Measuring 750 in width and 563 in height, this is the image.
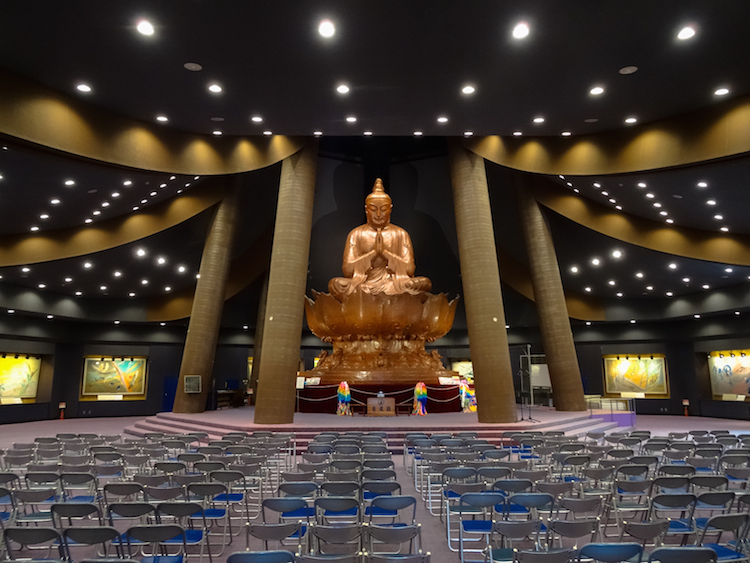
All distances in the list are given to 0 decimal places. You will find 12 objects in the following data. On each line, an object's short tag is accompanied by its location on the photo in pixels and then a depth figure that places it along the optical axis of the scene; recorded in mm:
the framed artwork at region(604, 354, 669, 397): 22766
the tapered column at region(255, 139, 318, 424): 12578
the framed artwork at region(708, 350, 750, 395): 19797
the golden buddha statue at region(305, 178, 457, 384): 17281
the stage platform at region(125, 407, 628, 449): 11852
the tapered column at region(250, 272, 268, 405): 21188
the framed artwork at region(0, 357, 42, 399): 19797
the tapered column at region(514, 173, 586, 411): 16328
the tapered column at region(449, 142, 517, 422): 12719
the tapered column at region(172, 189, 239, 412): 16062
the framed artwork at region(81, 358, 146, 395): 22875
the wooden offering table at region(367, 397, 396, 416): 15383
